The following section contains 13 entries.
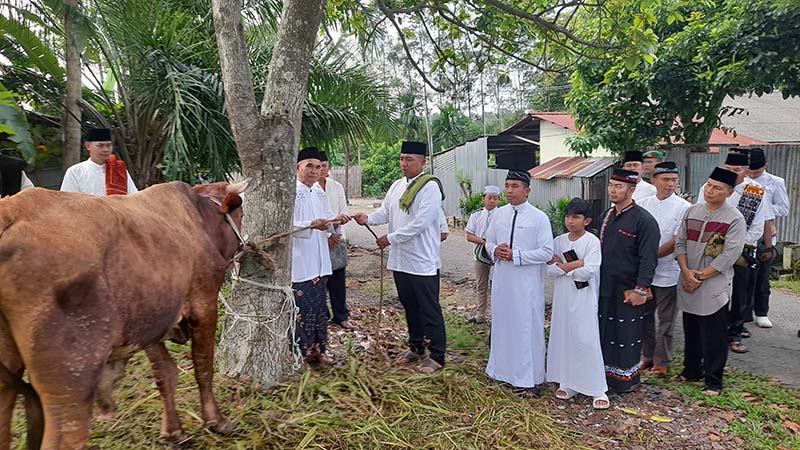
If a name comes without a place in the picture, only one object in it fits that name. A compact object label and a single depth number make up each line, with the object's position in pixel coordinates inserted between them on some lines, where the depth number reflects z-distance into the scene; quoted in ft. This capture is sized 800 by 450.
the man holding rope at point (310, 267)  15.01
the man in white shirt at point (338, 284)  20.14
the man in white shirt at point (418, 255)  15.84
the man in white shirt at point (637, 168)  18.93
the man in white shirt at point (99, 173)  16.96
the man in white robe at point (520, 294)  15.17
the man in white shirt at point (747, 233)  18.22
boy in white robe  14.56
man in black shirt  14.82
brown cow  6.75
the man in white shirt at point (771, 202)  20.17
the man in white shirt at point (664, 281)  16.85
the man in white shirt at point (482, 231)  22.36
